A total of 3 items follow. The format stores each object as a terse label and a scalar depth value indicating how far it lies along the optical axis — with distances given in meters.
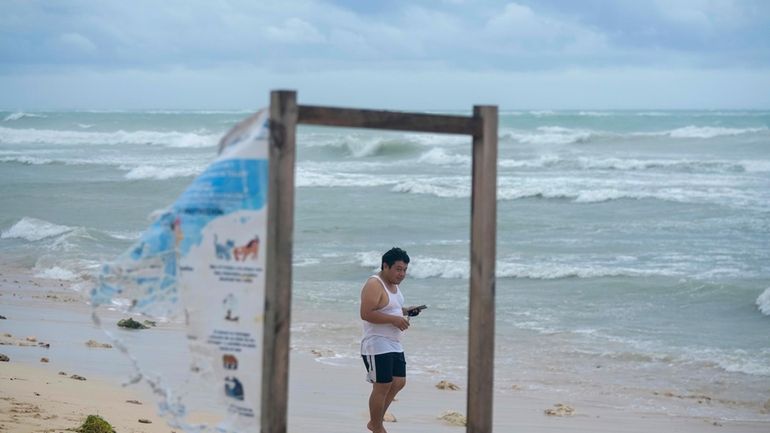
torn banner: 8.34
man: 13.62
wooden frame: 8.20
